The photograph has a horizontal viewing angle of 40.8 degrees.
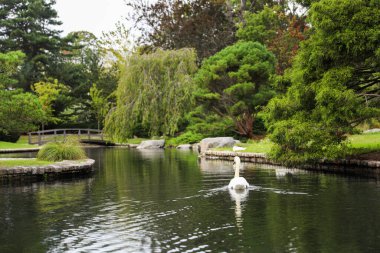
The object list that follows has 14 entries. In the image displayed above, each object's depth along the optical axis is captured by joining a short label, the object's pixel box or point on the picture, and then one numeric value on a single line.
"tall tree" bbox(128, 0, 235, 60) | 45.78
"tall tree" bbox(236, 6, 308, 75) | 41.72
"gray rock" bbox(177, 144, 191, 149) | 41.81
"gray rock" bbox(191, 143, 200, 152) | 40.14
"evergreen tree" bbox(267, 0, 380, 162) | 17.03
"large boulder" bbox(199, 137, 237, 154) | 31.66
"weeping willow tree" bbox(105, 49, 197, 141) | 39.66
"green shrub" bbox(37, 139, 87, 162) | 21.98
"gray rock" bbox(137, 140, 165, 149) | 43.69
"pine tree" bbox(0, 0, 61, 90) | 56.62
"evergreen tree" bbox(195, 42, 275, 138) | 35.44
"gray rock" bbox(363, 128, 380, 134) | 28.06
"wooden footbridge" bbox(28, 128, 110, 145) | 49.28
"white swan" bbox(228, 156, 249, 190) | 14.31
